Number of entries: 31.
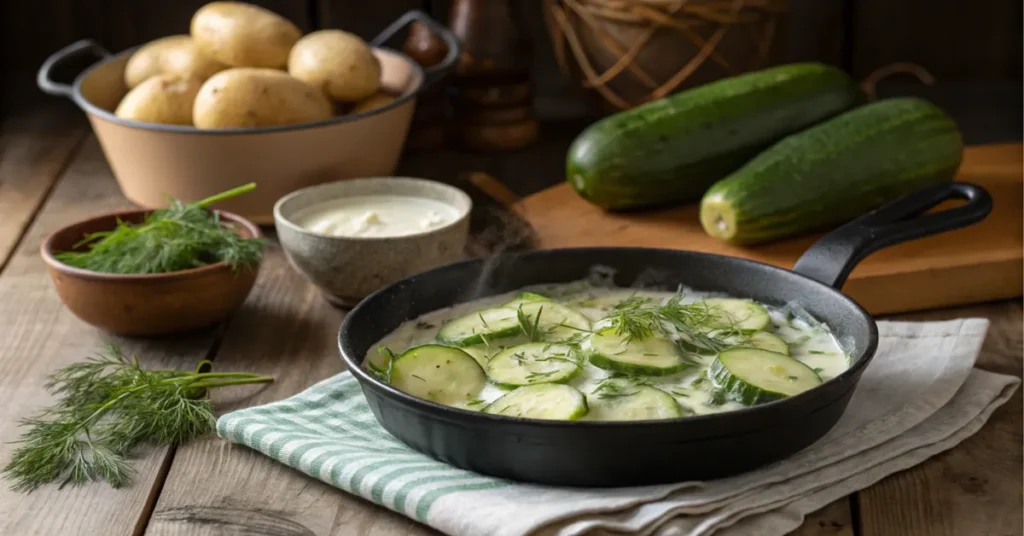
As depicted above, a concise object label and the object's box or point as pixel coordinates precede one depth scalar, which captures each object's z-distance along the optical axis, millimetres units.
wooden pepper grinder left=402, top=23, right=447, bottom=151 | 2512
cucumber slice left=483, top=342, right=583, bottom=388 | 1360
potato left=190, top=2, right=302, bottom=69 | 2236
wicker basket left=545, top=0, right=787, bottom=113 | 2455
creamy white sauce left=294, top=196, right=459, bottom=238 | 1887
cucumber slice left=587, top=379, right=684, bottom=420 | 1266
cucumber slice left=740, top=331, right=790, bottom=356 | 1449
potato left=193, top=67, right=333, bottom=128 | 2102
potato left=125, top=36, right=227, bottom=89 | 2252
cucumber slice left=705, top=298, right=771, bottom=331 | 1510
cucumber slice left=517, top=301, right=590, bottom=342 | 1493
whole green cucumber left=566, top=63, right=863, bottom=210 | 2191
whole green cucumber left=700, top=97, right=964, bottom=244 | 2023
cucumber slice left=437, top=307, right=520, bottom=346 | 1482
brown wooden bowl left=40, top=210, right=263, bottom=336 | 1691
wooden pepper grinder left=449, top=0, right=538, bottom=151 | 2549
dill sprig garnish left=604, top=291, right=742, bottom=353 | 1423
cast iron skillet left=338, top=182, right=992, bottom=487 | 1209
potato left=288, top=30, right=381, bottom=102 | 2201
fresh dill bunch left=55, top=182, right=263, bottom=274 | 1745
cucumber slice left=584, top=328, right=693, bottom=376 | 1365
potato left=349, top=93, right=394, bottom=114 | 2252
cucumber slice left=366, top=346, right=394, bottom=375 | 1426
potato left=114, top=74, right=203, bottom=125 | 2166
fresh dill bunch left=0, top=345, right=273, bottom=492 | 1392
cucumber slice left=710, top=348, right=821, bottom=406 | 1293
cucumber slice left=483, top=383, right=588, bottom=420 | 1262
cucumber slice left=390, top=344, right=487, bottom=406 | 1353
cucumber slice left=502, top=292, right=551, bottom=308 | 1573
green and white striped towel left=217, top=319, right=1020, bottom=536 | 1218
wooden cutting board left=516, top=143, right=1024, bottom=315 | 1857
